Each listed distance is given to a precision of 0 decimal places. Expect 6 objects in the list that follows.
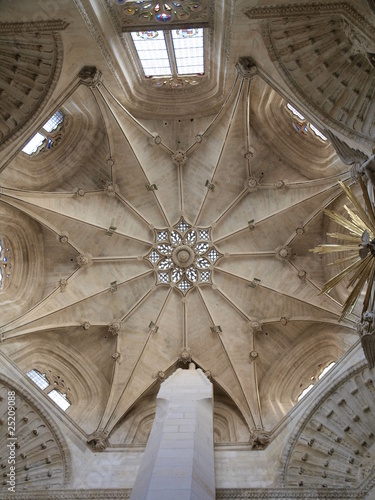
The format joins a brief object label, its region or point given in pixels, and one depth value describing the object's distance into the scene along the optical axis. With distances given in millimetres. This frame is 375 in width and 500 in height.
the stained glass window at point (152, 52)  15312
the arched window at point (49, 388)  15695
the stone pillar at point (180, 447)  8867
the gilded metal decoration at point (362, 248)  8965
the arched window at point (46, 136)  16156
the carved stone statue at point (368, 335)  10010
